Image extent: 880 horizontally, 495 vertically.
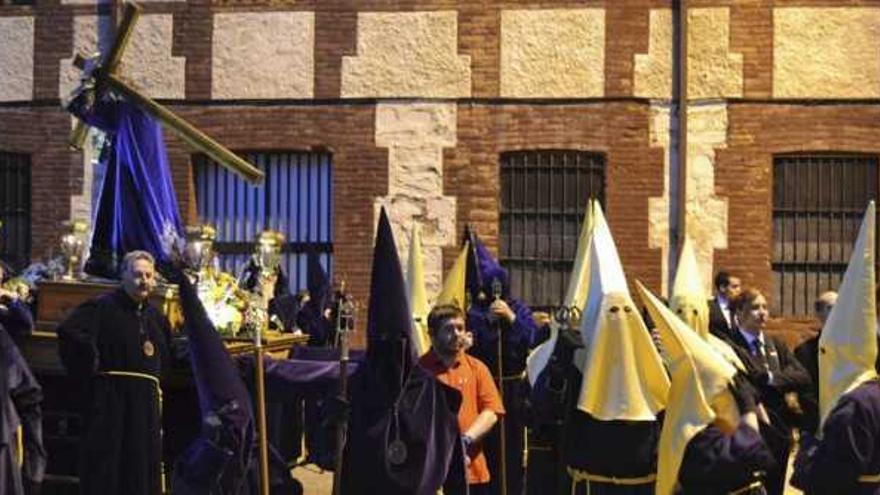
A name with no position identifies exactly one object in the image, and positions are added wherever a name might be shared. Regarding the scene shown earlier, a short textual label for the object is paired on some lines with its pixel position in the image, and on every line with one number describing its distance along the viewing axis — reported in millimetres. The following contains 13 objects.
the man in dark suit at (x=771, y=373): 7949
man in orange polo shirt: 7953
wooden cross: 10141
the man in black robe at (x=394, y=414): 7535
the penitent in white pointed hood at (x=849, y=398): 6992
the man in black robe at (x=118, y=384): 8914
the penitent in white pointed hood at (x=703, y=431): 7004
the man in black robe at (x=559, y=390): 7891
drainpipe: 15242
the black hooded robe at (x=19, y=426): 8383
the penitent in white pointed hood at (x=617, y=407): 7574
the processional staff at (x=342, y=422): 7968
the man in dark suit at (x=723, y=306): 9595
